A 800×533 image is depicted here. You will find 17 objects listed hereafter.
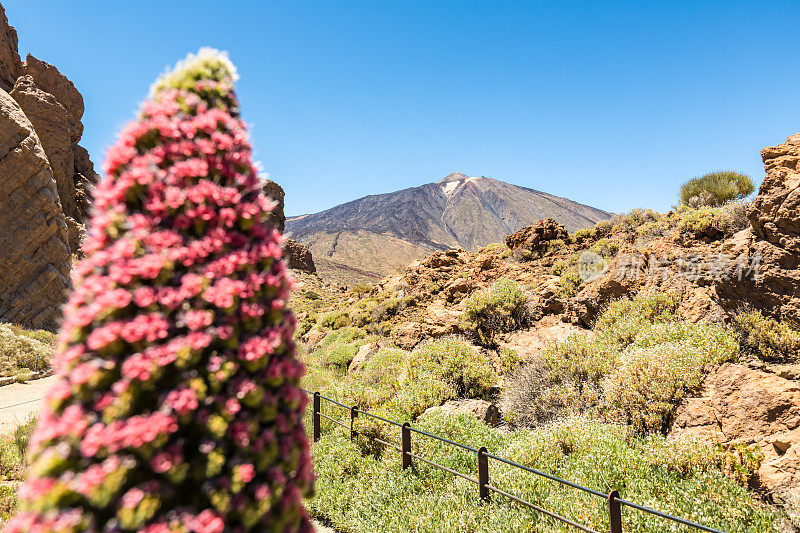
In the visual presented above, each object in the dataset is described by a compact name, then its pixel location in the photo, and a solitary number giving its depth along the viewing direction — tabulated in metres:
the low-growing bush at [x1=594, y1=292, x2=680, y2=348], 8.08
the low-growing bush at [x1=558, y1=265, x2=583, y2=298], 11.27
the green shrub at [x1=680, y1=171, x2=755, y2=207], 12.31
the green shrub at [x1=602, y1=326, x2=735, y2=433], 5.60
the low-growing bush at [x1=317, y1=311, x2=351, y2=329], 19.09
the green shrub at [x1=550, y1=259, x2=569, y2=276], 12.92
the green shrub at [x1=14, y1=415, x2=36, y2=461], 6.53
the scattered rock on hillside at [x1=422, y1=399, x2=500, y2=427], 7.20
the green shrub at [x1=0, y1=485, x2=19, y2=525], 4.71
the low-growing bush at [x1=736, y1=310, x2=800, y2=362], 5.48
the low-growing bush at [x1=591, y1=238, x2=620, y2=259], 11.91
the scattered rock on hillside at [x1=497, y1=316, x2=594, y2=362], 9.58
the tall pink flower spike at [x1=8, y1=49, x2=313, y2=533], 1.38
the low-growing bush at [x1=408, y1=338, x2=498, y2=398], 8.45
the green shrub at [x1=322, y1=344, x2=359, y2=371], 13.35
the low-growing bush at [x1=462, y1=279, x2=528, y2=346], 10.94
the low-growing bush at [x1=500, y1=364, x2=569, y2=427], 7.07
